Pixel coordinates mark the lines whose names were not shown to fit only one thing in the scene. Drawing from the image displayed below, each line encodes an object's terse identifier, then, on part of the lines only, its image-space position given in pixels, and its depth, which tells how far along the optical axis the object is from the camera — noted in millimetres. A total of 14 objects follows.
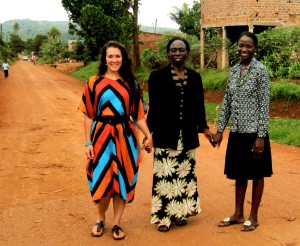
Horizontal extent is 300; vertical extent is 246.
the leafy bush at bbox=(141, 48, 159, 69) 23000
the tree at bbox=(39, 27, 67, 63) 57688
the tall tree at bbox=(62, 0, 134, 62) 23328
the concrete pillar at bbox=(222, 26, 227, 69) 18736
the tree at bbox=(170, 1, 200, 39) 38469
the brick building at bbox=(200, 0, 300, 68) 17328
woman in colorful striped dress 3967
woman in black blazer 4102
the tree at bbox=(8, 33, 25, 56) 86650
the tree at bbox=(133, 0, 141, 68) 23484
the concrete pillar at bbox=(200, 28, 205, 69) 20453
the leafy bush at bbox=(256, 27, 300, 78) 14117
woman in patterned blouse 3973
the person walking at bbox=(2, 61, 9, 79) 29000
